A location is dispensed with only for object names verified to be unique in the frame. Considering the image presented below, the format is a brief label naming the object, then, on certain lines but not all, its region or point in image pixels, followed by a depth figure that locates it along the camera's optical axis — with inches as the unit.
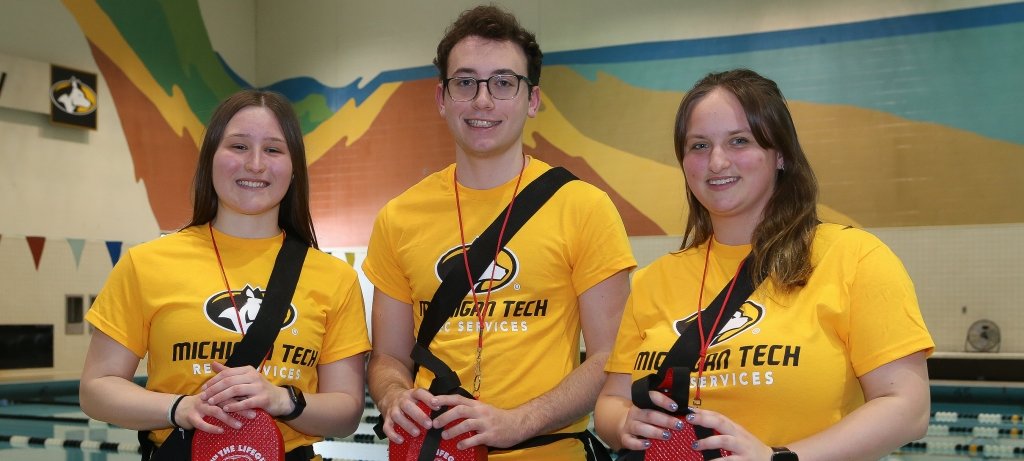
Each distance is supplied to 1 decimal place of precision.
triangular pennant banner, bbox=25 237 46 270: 372.2
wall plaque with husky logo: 383.6
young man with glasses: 81.7
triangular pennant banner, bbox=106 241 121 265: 405.9
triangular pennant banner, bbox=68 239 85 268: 389.1
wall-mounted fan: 333.7
